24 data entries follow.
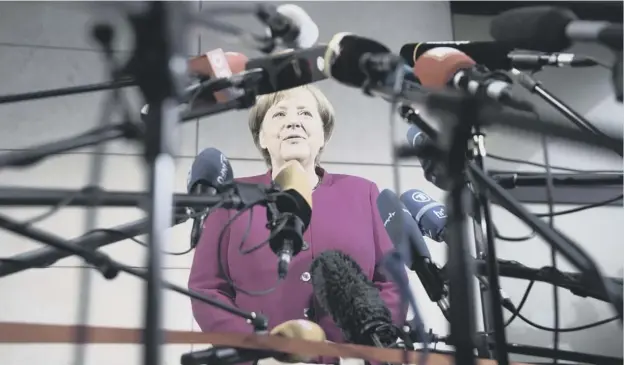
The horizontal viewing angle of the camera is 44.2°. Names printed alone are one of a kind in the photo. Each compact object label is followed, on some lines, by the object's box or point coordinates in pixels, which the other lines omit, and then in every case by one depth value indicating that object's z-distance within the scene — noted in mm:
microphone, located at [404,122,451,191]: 678
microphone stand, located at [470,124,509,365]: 748
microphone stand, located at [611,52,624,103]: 683
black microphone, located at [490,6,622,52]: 652
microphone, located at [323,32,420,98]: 705
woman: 1329
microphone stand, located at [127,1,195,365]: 545
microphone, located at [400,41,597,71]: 810
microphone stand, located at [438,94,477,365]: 623
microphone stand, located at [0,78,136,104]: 753
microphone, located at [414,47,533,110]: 725
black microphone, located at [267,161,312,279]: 968
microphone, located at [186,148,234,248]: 1072
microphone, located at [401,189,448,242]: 1278
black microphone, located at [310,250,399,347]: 960
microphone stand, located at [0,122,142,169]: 705
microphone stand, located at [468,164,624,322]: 703
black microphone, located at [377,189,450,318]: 952
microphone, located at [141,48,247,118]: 826
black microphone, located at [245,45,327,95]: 777
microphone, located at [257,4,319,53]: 761
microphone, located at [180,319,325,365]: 776
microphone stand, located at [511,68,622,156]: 778
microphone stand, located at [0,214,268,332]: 767
